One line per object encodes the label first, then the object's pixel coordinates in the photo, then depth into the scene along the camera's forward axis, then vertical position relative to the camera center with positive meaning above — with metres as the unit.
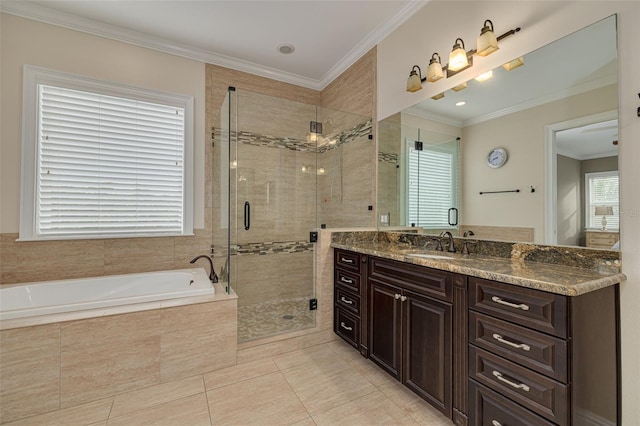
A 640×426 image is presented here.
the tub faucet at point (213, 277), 2.62 -0.59
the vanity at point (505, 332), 1.08 -0.55
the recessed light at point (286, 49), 2.92 +1.80
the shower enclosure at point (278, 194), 2.63 +0.22
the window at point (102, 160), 2.45 +0.55
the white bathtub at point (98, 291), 1.81 -0.61
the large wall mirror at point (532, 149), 1.36 +0.42
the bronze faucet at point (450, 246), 2.05 -0.22
